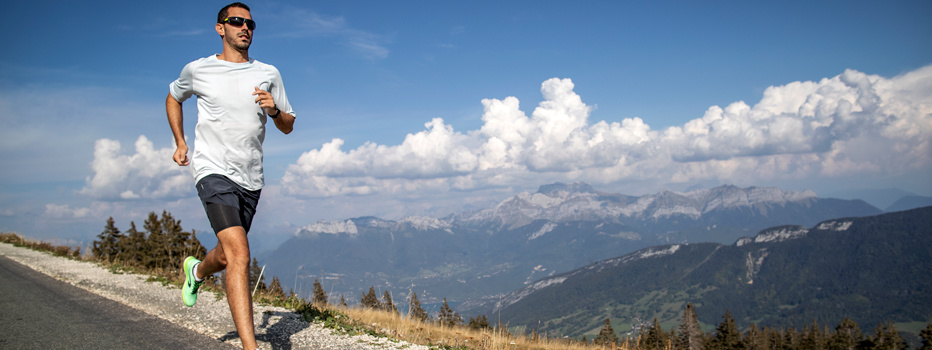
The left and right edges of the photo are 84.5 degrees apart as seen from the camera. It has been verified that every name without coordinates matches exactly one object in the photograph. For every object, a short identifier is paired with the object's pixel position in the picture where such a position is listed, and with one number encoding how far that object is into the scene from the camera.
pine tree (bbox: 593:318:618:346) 53.91
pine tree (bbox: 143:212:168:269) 28.69
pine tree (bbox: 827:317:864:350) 78.88
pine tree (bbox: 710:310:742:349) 67.81
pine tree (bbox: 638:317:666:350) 54.34
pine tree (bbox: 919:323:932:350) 63.22
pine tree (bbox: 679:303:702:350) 49.14
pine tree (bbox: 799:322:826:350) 77.00
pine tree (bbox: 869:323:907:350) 73.62
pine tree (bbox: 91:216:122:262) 37.00
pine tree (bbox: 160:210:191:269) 30.31
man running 4.06
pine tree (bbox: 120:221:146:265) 33.97
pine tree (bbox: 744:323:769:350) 70.56
